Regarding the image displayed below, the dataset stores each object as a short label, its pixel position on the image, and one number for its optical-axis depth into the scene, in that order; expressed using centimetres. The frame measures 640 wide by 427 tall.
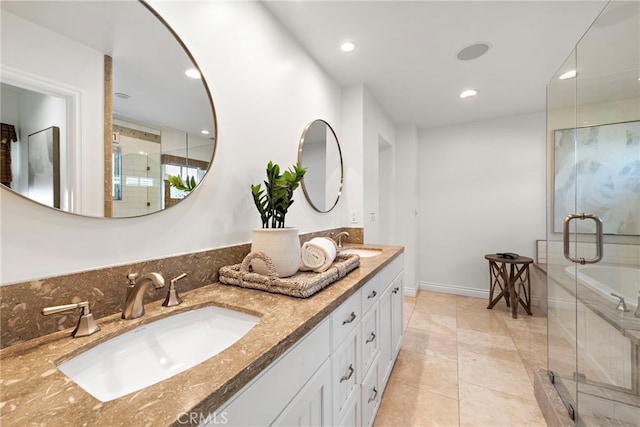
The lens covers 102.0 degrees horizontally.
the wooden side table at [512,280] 283
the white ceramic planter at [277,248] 109
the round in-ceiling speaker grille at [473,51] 183
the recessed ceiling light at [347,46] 181
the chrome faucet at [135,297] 75
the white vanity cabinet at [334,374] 58
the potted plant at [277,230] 110
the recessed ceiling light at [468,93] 255
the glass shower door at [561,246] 154
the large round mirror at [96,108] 65
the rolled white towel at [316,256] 121
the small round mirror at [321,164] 183
